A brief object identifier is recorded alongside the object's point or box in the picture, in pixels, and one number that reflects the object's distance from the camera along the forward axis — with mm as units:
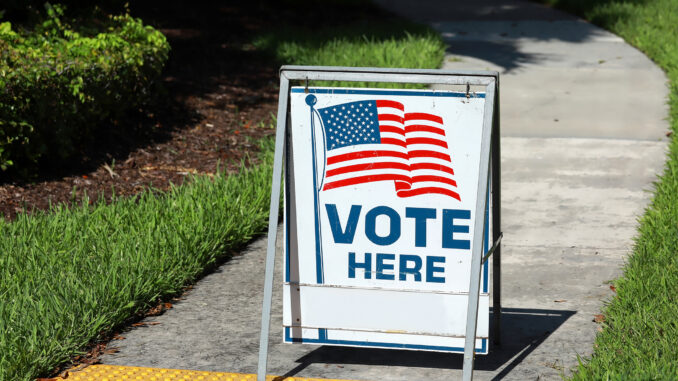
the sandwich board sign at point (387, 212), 3949
